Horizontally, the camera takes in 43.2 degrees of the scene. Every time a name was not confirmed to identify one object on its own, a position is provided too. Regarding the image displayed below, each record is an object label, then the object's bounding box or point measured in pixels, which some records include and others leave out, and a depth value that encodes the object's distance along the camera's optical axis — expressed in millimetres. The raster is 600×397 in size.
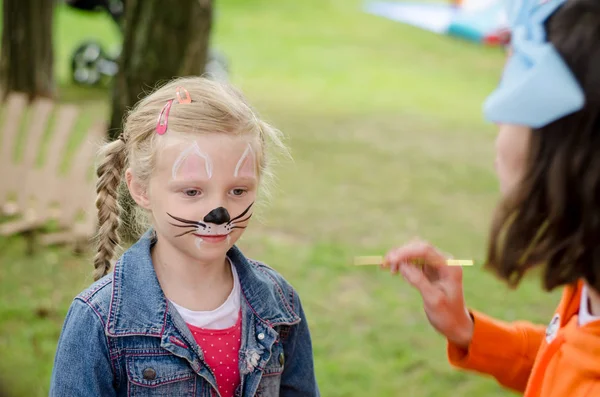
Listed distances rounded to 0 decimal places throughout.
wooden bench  5648
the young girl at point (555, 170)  1230
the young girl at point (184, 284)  1715
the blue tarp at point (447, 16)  21516
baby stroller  12570
